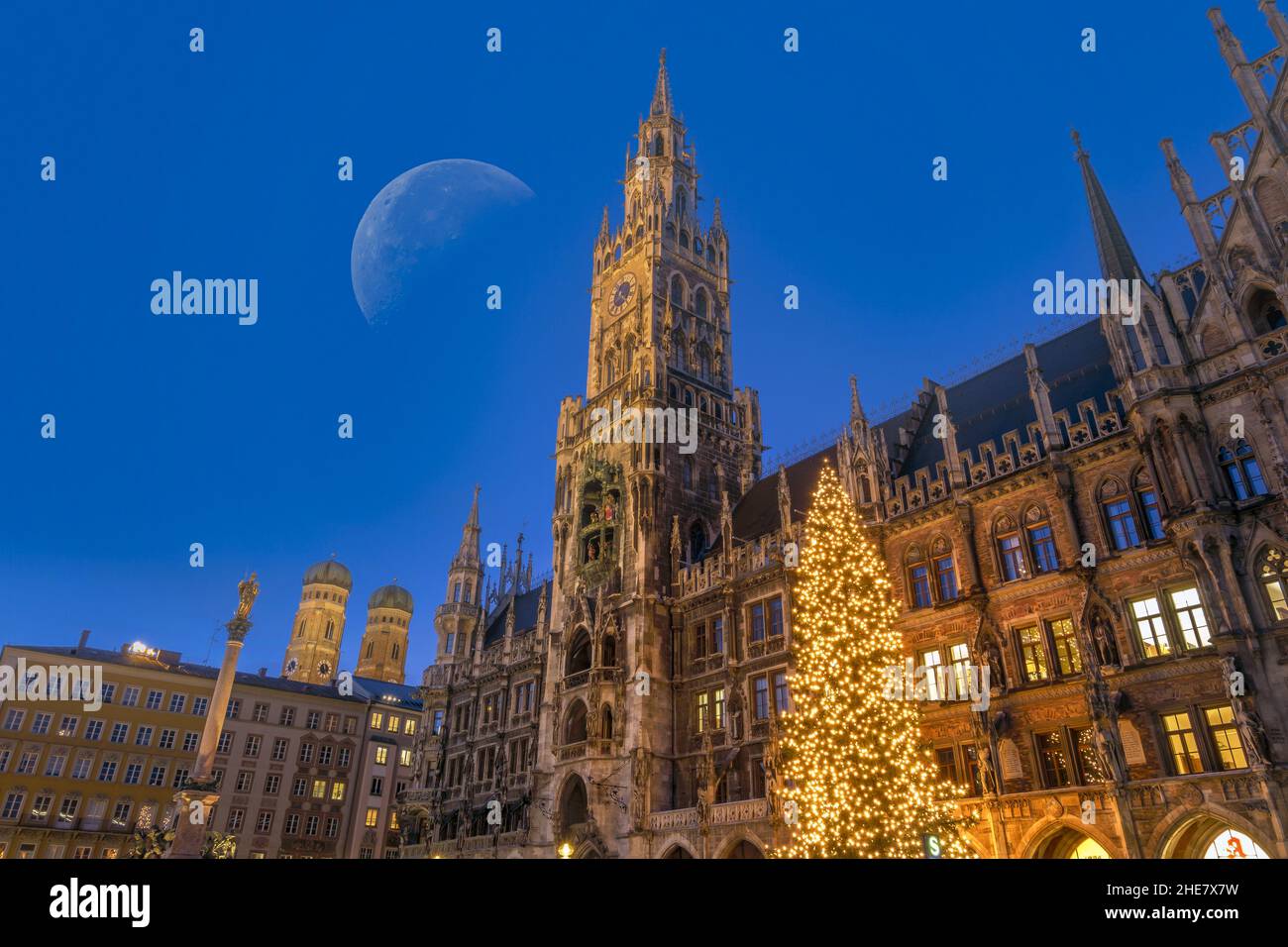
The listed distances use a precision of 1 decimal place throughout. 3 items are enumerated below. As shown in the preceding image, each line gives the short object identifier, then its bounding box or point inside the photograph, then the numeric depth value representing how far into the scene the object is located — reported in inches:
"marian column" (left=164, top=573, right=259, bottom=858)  1131.9
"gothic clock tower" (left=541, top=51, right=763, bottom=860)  1553.9
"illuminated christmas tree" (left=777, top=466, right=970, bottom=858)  885.2
